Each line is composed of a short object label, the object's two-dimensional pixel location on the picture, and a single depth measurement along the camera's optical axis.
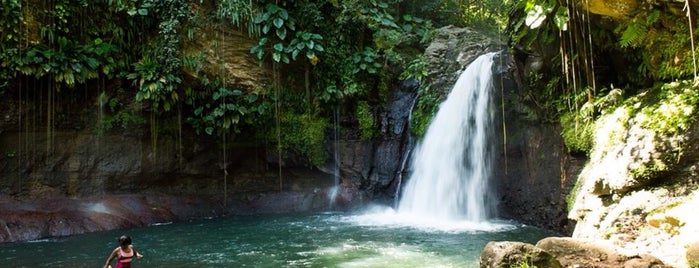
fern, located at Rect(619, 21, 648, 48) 7.73
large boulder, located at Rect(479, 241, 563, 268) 5.29
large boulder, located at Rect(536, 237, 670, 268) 5.34
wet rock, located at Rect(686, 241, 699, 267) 4.86
